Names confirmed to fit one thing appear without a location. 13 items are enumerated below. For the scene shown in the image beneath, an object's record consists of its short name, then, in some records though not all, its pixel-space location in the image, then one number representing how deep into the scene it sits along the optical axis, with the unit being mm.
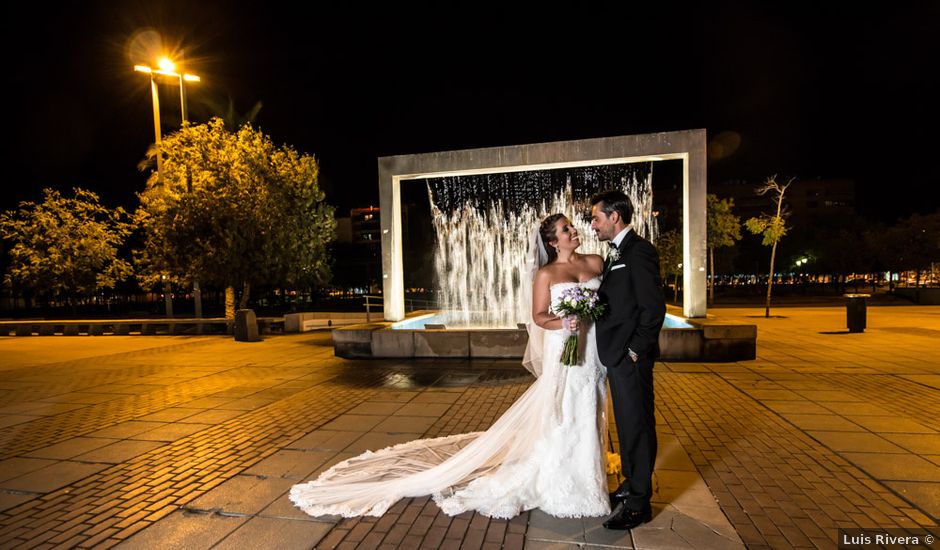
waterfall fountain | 10422
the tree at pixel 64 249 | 22656
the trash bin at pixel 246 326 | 14930
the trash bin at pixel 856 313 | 13523
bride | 3635
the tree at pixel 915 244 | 35844
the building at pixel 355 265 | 55250
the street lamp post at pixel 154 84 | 16991
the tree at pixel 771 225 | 19047
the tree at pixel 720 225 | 25297
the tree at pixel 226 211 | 16969
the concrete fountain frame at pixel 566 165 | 11344
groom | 3275
